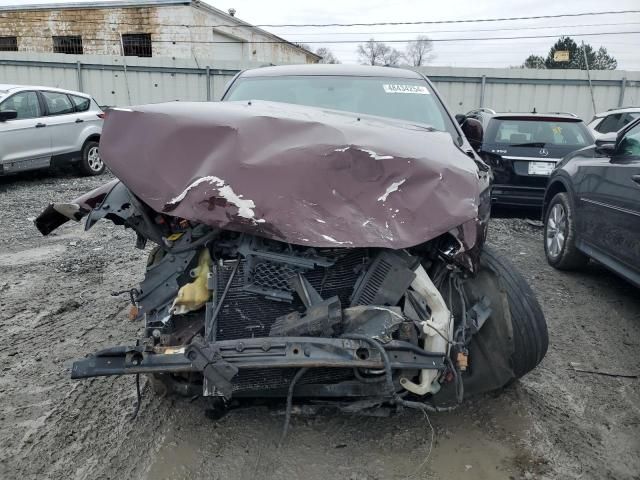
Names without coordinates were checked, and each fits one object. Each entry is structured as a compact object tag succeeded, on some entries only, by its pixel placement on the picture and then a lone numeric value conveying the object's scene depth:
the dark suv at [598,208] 4.10
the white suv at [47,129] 9.09
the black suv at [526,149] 7.18
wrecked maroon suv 2.26
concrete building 24.41
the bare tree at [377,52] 49.28
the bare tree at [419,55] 51.53
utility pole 16.53
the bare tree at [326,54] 50.84
